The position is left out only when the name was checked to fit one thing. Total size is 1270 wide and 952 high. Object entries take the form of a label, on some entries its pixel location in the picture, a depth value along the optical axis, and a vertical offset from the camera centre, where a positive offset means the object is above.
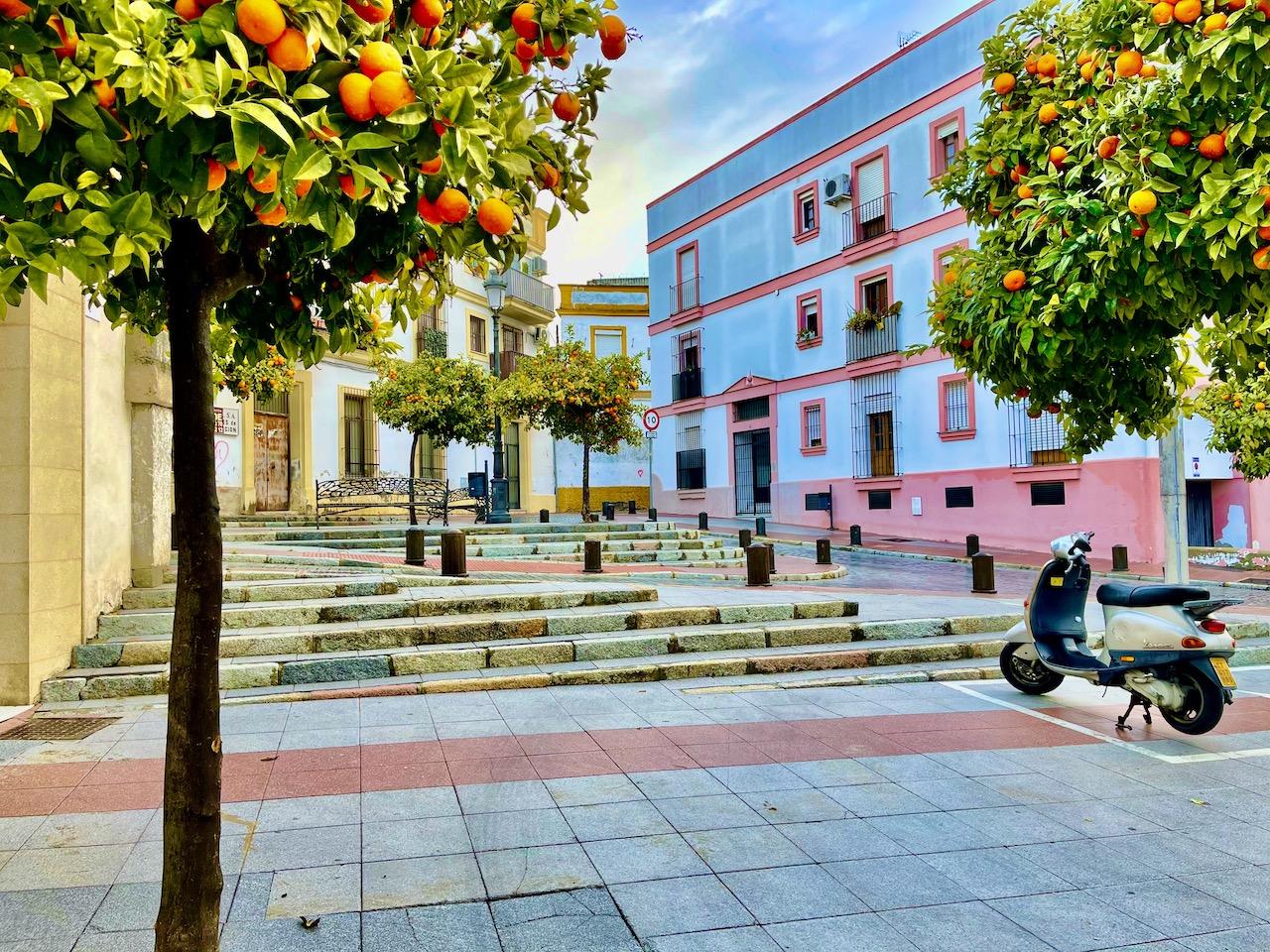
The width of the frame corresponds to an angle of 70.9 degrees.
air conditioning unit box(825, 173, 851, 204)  24.84 +8.61
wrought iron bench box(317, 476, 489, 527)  19.56 +0.29
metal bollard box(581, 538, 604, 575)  13.11 -0.81
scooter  5.57 -1.04
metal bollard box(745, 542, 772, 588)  12.45 -0.96
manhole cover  5.71 -1.42
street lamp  19.03 +0.95
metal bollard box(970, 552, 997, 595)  12.69 -1.19
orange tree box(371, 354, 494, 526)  20.92 +2.60
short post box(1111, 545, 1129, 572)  16.42 -1.29
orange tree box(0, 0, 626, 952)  1.71 +0.76
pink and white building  20.30 +4.02
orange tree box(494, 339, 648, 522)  22.19 +2.73
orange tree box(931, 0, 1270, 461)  4.34 +1.58
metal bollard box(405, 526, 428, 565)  12.30 -0.56
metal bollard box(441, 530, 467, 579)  11.22 -0.62
